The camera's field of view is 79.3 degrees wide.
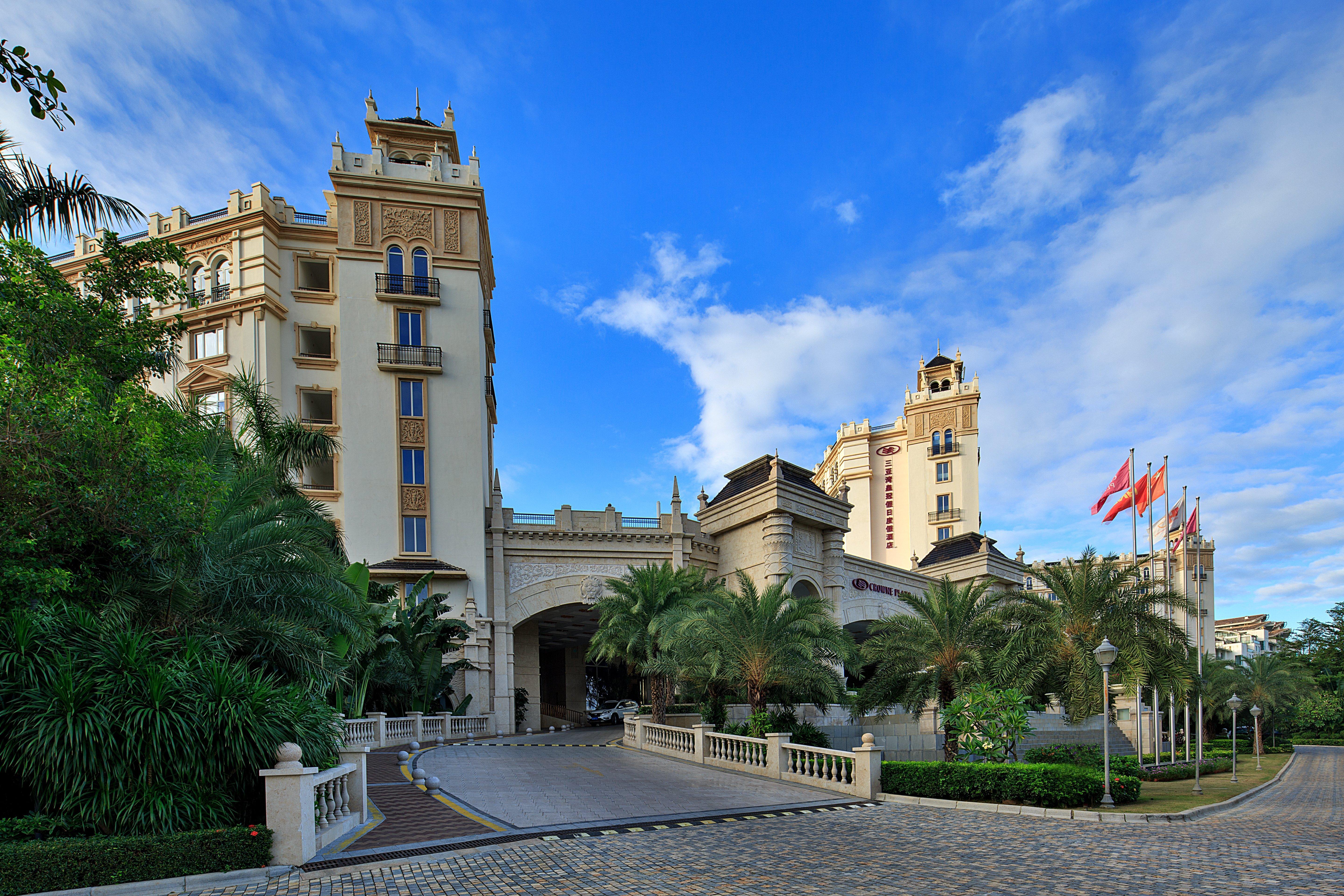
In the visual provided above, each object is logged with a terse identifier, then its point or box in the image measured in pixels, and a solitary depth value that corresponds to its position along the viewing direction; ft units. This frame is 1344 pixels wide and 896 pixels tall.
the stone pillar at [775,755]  60.90
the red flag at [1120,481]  88.43
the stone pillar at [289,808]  32.48
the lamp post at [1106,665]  50.75
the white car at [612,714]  150.92
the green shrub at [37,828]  30.45
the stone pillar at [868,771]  52.80
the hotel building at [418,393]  115.75
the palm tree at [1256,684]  141.28
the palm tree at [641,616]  94.99
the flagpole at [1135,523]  66.59
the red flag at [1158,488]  88.69
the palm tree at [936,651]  73.10
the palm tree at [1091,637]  68.08
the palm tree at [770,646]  70.23
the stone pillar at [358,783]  41.22
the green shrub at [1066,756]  65.41
